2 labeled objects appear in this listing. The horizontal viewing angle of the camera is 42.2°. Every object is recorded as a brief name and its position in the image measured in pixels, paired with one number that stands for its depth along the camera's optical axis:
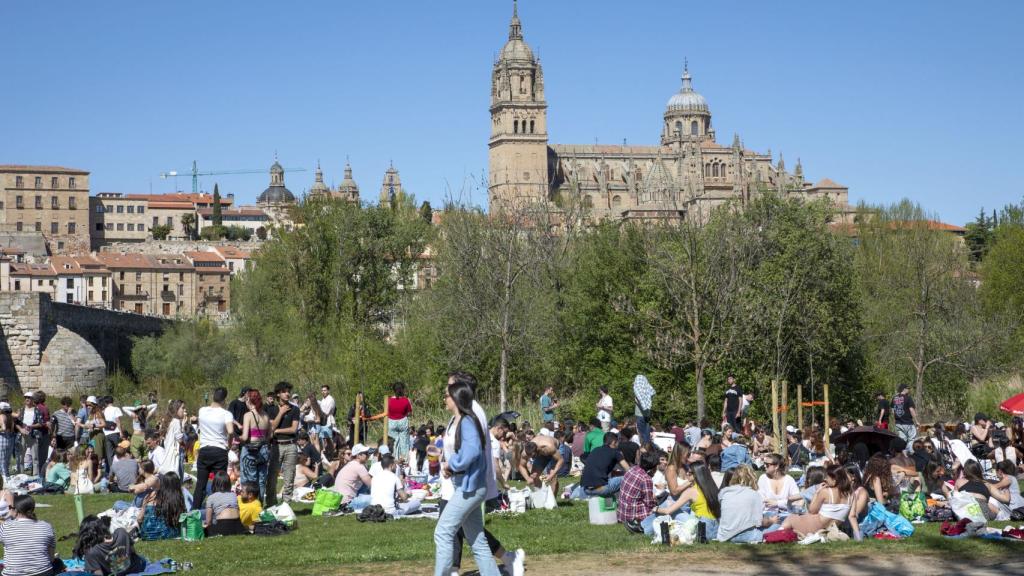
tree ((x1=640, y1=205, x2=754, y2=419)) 34.12
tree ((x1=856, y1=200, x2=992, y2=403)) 43.09
